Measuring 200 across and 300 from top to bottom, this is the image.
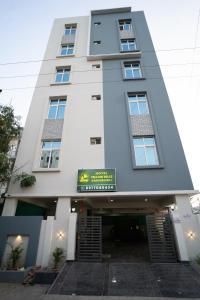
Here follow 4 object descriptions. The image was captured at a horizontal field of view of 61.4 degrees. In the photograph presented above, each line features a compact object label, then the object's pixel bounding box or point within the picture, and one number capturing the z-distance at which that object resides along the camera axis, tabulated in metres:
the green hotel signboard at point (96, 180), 9.23
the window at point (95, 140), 11.16
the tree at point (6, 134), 8.71
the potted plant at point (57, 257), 7.31
